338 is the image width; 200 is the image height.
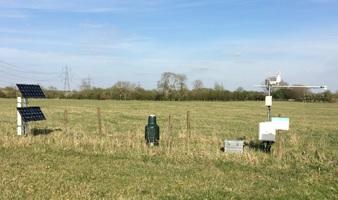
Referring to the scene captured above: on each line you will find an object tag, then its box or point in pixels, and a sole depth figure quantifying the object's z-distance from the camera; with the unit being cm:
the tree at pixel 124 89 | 10344
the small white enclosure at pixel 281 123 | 1583
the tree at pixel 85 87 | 10928
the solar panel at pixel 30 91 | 1920
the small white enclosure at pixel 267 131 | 1589
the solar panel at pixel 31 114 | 1877
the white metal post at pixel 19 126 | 1854
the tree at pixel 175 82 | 12650
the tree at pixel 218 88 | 11062
